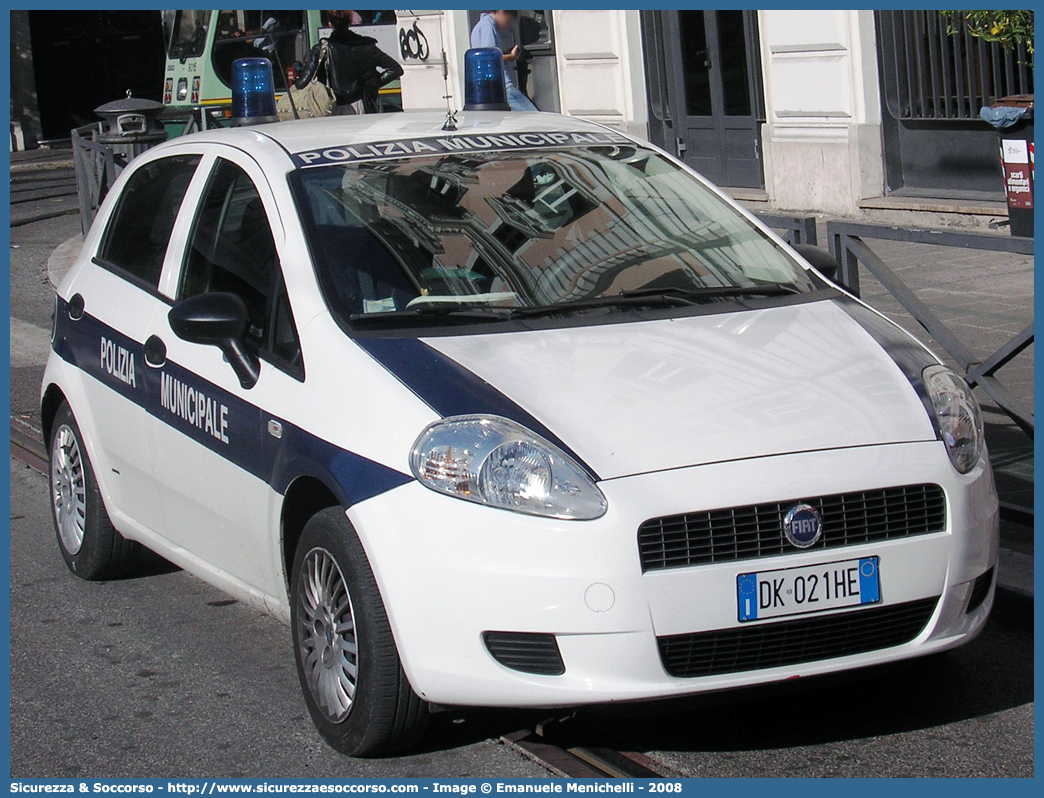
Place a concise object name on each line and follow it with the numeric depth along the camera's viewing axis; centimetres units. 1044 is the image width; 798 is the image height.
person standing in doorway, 1247
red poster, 1175
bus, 2339
